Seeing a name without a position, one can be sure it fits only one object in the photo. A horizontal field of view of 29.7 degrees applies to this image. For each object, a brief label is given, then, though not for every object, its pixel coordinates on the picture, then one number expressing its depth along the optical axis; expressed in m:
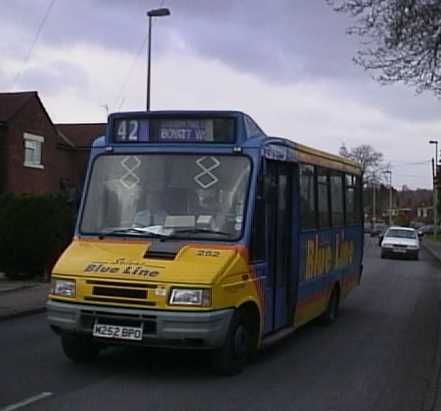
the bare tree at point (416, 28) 14.31
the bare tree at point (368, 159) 111.31
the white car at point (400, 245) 37.66
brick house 37.25
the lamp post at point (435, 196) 75.62
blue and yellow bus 8.05
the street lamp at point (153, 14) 25.71
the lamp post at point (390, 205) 118.31
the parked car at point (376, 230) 84.44
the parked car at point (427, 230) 98.25
